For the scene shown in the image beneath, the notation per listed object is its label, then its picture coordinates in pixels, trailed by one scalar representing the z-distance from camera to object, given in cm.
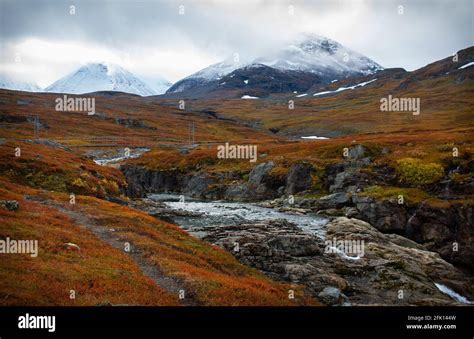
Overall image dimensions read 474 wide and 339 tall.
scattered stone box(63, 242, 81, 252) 2362
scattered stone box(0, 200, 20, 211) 2908
